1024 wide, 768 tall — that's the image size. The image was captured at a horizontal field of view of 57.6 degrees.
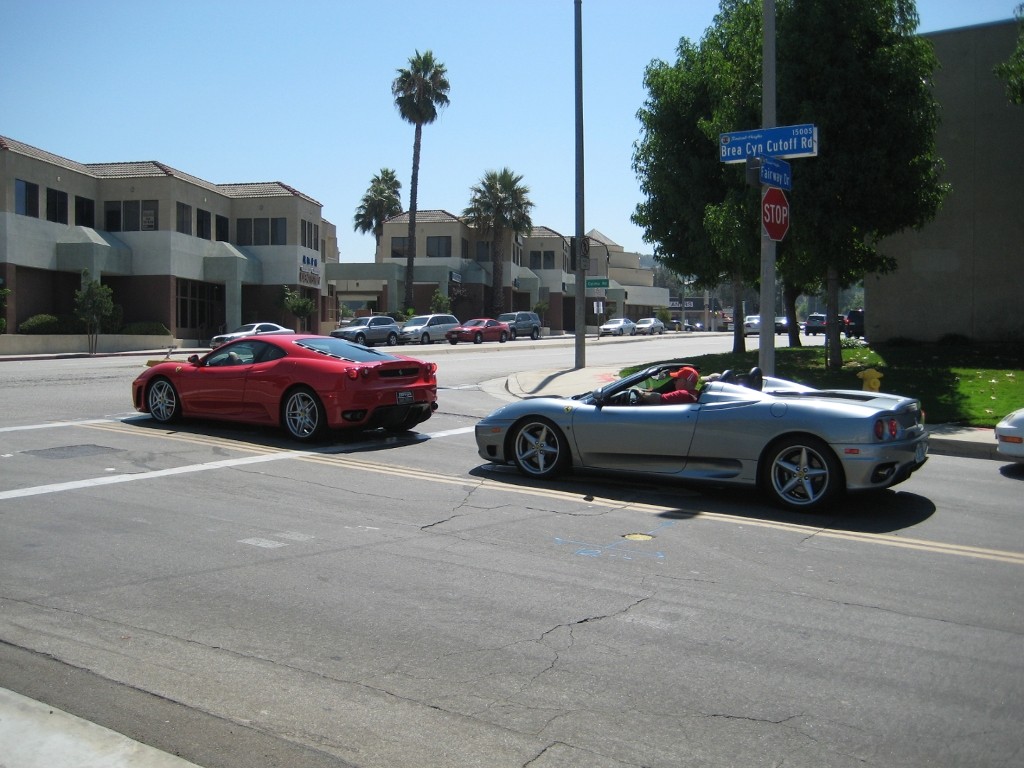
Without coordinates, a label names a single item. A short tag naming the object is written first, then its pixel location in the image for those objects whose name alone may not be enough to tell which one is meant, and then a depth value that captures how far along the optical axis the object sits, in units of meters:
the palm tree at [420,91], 60.03
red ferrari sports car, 11.49
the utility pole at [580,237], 23.88
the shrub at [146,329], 43.38
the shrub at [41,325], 39.19
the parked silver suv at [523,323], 56.12
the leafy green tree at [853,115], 17.66
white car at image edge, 10.25
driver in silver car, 8.85
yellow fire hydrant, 12.87
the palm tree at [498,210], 67.44
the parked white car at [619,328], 68.88
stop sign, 13.20
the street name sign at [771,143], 12.93
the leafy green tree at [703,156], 18.98
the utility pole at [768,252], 13.61
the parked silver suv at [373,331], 47.25
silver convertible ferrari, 7.85
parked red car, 50.78
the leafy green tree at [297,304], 49.81
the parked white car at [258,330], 39.34
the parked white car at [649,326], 72.06
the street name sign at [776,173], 12.95
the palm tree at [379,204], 81.00
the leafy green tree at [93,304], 37.86
